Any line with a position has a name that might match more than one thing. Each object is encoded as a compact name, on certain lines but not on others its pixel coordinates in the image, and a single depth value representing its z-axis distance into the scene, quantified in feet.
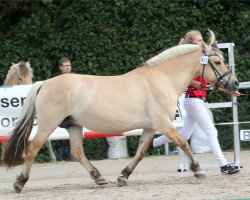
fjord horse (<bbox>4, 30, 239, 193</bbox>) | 37.83
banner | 49.78
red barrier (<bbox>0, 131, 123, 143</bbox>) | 49.34
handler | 40.34
